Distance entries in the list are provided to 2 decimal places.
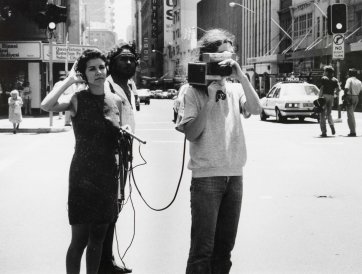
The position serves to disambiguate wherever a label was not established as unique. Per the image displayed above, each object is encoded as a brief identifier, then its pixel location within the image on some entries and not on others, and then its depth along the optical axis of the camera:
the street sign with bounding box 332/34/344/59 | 23.09
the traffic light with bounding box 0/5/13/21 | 34.14
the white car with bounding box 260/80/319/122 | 25.83
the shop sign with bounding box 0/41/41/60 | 34.91
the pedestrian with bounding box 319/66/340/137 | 18.67
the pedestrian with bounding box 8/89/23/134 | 21.30
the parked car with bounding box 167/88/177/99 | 97.14
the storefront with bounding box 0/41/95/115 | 35.00
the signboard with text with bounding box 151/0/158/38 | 151.75
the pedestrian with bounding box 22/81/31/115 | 33.78
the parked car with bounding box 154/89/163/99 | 100.88
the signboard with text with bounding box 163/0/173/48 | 141.12
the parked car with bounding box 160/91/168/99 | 99.89
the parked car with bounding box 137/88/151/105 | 57.91
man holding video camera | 4.15
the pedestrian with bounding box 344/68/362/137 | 18.12
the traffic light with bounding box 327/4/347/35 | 21.98
